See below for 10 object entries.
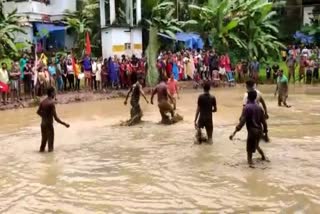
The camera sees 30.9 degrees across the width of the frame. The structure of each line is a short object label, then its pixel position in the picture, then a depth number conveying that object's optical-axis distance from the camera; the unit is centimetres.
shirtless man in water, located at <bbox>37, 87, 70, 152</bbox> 1188
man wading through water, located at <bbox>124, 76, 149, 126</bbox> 1528
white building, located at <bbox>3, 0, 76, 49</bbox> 3065
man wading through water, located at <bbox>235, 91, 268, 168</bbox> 1021
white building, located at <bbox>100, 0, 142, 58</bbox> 2667
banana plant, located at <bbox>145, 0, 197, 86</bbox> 2680
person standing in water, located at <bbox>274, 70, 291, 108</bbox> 1811
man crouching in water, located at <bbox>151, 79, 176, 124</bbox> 1497
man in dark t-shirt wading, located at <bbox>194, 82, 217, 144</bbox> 1227
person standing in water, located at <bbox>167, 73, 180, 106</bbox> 1866
